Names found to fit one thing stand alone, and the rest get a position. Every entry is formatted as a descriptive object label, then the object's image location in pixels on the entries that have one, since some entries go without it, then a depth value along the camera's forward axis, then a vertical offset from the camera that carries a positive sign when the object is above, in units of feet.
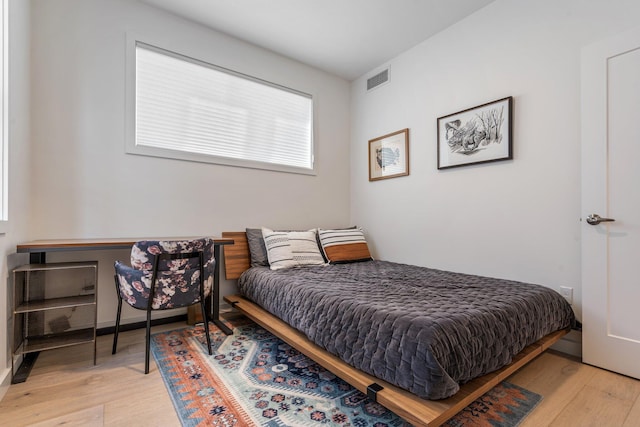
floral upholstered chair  6.00 -1.26
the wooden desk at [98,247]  5.88 -0.67
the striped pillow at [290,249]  9.02 -1.04
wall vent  11.27 +5.24
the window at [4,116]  5.36 +1.77
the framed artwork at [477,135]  7.87 +2.26
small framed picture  10.53 +2.21
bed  3.91 -1.86
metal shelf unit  5.91 -1.91
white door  5.83 +0.28
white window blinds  8.66 +3.26
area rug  4.58 -3.10
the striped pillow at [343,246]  10.05 -1.05
